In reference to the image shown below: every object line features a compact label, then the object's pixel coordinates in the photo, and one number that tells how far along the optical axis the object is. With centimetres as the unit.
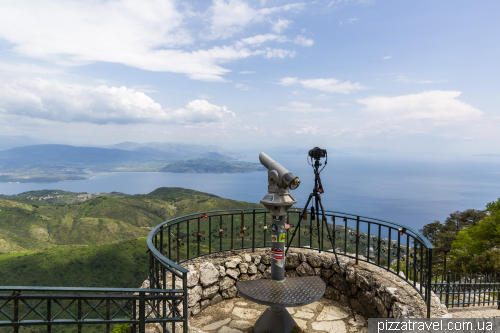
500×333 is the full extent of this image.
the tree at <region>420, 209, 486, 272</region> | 2524
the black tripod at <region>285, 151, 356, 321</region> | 428
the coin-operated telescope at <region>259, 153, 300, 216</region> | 341
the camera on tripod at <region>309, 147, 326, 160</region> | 431
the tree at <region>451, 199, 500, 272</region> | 1273
